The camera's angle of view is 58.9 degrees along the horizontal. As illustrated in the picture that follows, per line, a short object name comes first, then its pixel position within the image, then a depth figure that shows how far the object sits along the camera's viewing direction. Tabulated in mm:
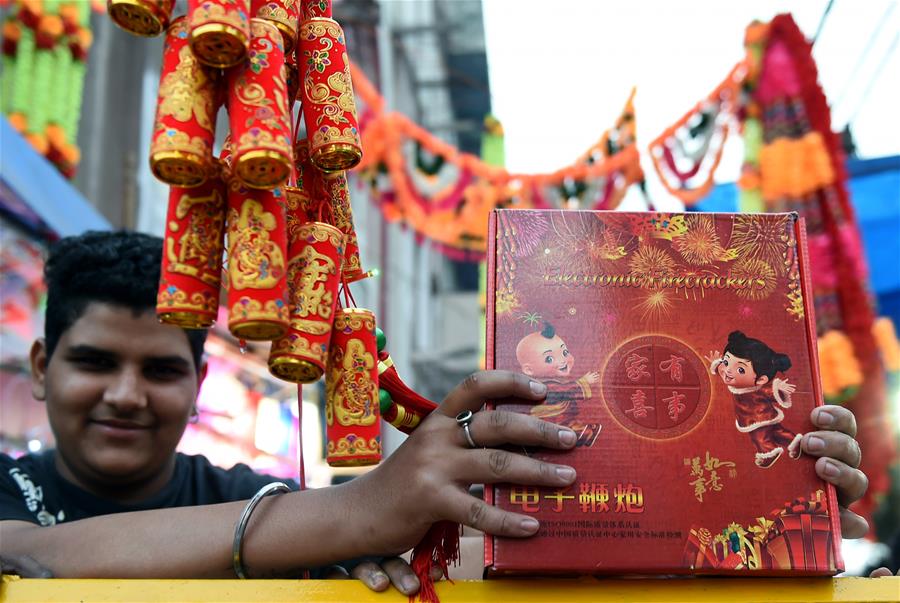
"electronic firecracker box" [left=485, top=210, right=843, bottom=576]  940
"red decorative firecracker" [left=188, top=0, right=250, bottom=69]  851
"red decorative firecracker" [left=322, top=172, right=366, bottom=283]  1102
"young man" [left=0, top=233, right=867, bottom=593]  949
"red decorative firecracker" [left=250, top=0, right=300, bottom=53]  985
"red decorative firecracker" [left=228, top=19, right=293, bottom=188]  853
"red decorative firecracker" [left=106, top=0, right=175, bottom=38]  895
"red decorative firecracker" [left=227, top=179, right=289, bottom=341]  865
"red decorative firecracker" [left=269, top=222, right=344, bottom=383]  910
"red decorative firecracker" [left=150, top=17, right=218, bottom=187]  857
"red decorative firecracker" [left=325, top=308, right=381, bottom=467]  963
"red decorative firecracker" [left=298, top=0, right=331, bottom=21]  1106
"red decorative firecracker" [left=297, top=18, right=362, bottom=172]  1003
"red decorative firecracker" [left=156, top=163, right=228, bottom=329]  892
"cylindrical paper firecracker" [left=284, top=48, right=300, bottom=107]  1070
